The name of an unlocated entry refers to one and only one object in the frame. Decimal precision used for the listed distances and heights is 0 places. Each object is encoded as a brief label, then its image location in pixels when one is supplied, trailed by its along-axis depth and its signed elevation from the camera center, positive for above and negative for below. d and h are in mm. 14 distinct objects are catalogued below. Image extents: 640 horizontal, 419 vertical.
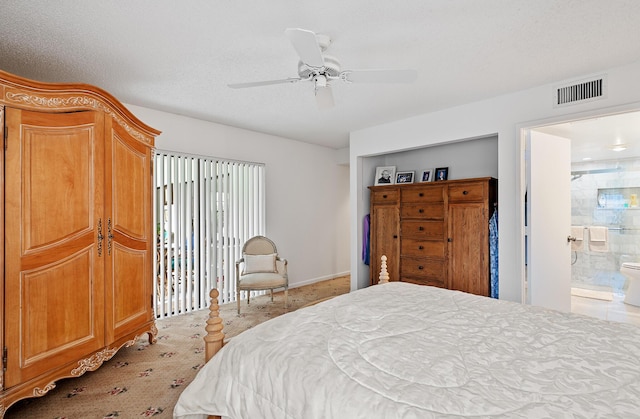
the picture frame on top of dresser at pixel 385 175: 4910 +565
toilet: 4359 -1004
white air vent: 2830 +1096
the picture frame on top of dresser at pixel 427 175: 4509 +508
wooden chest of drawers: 3631 -266
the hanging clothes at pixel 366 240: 4914 -447
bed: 981 -585
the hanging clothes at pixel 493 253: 3545 -479
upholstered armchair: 3953 -755
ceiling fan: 2109 +935
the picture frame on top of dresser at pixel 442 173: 4376 +522
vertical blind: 3812 -158
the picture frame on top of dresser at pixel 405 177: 4707 +514
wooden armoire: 1919 -137
